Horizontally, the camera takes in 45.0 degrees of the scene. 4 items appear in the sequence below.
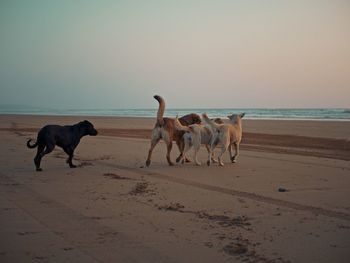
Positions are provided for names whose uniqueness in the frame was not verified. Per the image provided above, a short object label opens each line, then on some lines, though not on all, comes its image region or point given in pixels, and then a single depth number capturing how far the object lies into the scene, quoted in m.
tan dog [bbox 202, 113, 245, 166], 11.59
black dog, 10.52
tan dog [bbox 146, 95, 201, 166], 11.41
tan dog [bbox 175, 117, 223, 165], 11.82
